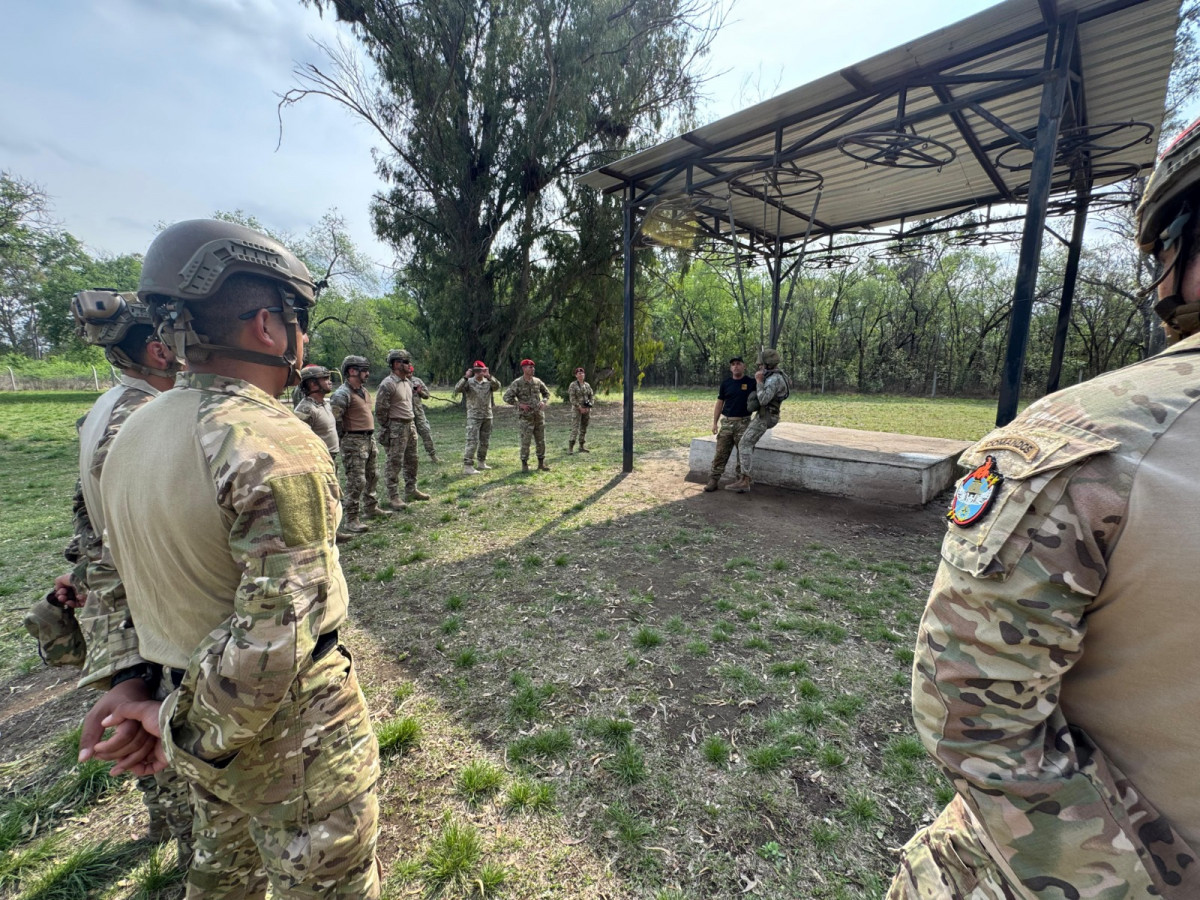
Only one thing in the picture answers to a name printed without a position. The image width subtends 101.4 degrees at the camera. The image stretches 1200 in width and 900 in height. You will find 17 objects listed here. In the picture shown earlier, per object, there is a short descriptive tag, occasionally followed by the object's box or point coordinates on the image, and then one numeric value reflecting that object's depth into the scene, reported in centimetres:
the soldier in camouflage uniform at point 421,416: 711
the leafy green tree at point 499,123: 1357
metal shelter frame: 388
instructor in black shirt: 664
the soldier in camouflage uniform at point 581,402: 972
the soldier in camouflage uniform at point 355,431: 571
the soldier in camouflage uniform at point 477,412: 816
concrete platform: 609
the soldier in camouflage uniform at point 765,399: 632
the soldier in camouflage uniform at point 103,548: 154
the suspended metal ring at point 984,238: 809
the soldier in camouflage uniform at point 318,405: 515
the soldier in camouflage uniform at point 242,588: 110
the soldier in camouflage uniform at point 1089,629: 70
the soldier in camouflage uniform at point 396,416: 638
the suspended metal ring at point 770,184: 660
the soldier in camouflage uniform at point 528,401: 831
